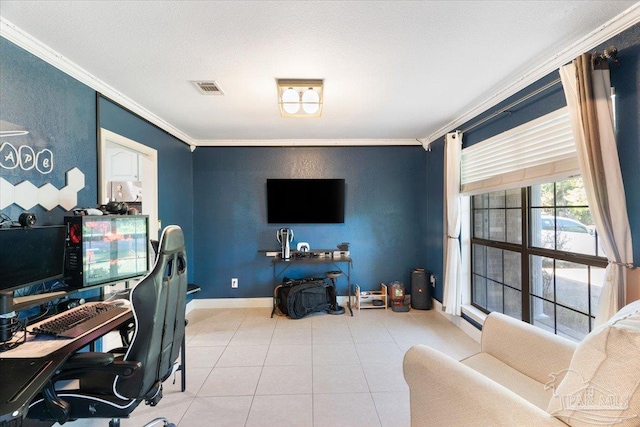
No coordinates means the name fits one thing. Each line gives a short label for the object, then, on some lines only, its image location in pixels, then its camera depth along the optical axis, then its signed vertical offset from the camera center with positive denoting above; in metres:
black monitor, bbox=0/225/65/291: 1.35 -0.22
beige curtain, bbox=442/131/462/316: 3.13 -0.20
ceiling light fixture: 2.22 +1.01
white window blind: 1.86 +0.47
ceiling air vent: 2.25 +1.10
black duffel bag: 3.57 -1.13
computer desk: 0.92 -0.62
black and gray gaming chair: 1.24 -0.72
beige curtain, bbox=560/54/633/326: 1.48 +0.21
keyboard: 1.41 -0.60
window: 1.96 -0.38
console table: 3.69 -0.66
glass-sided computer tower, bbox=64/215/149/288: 1.80 -0.25
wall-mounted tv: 4.01 +0.20
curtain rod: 1.90 +0.90
